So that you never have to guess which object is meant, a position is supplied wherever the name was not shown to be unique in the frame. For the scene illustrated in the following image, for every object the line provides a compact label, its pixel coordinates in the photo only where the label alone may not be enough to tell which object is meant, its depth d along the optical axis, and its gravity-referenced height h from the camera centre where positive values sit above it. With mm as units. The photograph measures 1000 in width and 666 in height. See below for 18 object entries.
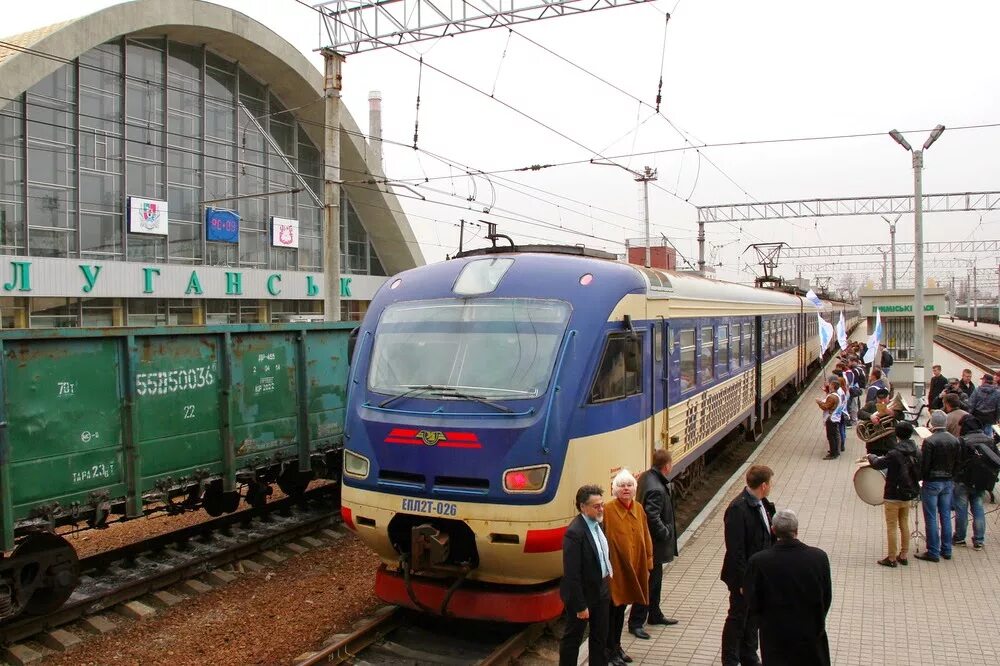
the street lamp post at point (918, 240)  17875 +1853
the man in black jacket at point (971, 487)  8602 -1843
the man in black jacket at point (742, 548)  5711 -1648
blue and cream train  6074 -759
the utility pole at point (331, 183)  15016 +2700
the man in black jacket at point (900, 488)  8172 -1750
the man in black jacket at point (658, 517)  6383 -1594
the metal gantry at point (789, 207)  35406 +5364
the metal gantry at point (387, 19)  13711 +5541
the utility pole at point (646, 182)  33000 +5983
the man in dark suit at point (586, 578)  5176 -1696
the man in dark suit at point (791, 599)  4594 -1637
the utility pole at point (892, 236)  39844 +4328
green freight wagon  7105 -1087
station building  25891 +5937
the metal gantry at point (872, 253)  55406 +5120
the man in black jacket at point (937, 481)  8273 -1715
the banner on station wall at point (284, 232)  35406 +4252
